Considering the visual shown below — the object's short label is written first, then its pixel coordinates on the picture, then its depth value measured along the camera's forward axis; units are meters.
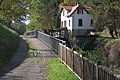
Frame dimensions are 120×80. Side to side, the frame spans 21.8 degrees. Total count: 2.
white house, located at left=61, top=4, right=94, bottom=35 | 71.88
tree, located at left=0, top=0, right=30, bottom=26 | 25.12
